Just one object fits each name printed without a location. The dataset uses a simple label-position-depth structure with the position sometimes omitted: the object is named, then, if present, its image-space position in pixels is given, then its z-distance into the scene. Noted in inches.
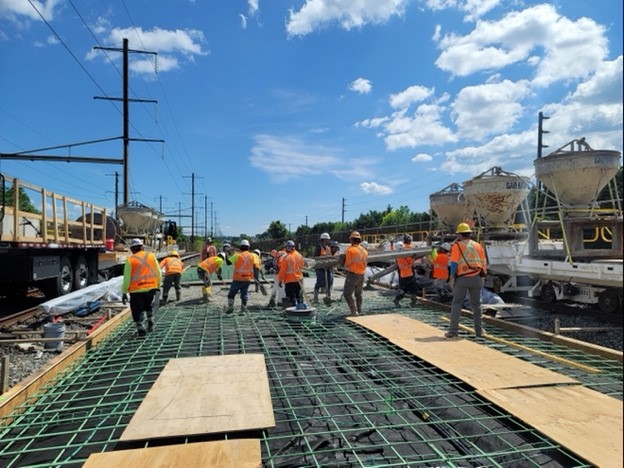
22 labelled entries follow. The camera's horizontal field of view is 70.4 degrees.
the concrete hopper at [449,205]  580.1
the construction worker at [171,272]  417.7
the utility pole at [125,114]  845.2
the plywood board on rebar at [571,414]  110.9
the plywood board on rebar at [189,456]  109.0
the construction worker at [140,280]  258.7
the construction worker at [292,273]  351.3
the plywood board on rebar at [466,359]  163.9
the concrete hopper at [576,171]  321.7
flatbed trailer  319.3
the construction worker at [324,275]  405.4
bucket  261.0
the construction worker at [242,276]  360.5
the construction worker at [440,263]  385.7
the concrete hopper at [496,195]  443.8
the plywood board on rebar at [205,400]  129.7
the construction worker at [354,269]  316.5
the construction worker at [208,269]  425.1
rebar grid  120.0
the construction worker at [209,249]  601.6
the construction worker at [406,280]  383.2
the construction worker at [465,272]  236.7
